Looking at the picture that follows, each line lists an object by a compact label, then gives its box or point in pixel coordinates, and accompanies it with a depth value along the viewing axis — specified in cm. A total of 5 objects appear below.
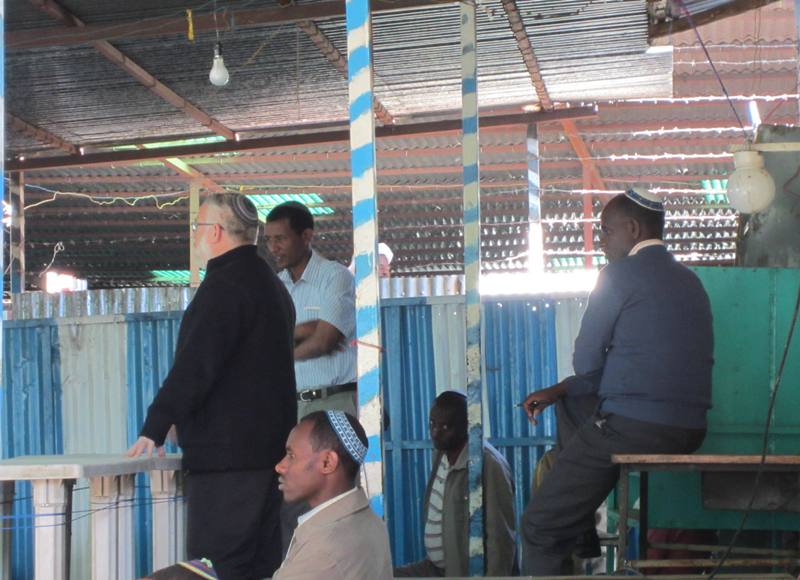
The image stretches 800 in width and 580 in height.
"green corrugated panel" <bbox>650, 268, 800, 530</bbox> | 596
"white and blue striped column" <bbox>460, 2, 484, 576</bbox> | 680
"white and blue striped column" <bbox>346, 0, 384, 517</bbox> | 466
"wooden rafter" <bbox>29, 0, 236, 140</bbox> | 748
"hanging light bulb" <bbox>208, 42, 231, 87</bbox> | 769
